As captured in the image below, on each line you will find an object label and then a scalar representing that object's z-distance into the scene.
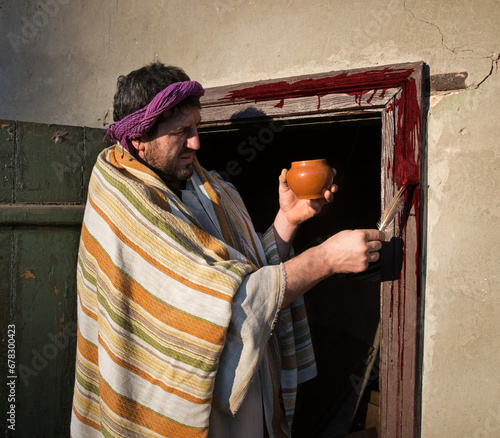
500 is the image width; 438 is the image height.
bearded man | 1.39
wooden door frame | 1.62
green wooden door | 1.88
